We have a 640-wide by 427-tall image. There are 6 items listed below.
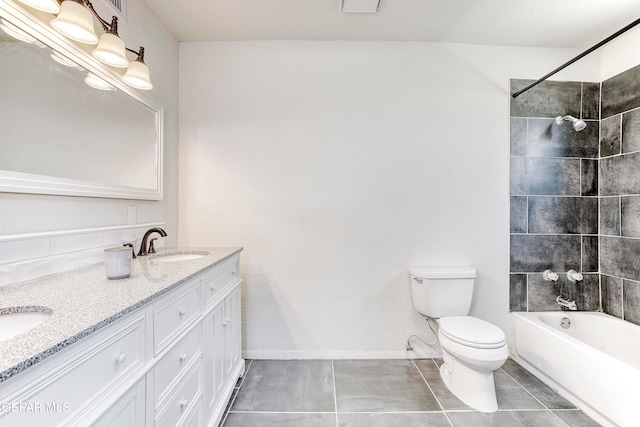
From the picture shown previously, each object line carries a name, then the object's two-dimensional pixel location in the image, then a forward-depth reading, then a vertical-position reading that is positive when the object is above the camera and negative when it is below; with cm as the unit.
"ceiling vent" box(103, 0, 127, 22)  145 +112
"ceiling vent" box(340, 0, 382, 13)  167 +131
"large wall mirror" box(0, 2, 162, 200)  98 +41
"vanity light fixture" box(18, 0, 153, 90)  107 +75
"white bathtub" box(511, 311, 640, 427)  136 -88
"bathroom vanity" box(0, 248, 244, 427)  53 -37
